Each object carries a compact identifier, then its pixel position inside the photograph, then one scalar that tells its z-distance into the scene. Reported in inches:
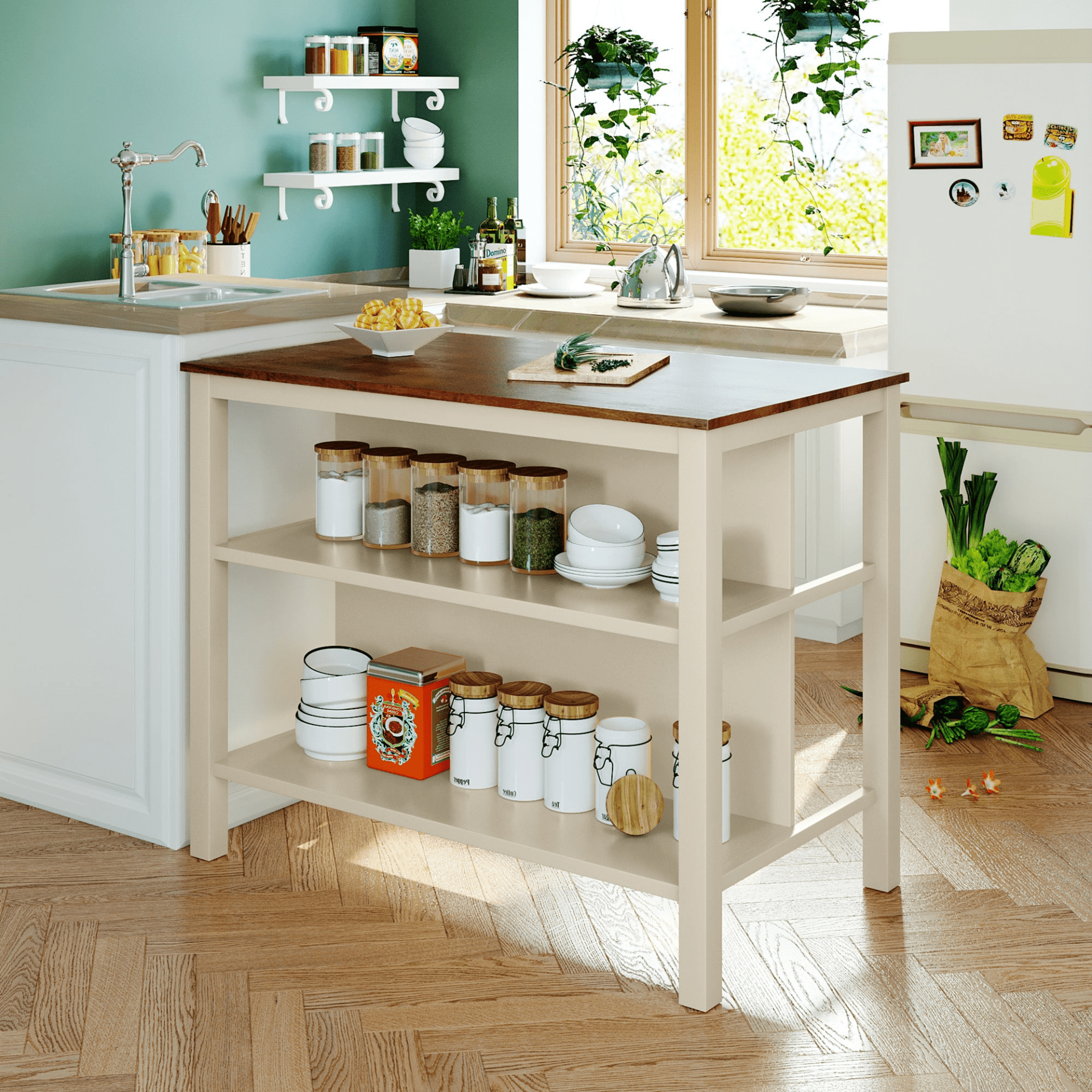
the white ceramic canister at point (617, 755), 102.5
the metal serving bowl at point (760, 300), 173.3
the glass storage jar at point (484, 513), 106.9
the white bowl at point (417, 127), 214.4
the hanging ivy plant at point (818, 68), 181.3
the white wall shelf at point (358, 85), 195.3
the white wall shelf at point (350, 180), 198.5
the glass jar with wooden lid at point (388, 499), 112.6
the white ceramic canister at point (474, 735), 109.4
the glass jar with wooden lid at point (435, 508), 109.7
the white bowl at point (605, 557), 100.9
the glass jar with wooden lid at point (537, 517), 105.0
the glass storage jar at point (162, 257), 169.3
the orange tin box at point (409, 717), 113.0
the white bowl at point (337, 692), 117.3
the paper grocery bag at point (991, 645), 147.6
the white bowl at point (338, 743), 116.3
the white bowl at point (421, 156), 215.5
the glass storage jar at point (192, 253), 172.2
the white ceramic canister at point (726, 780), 99.7
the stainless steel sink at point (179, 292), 126.8
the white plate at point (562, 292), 197.0
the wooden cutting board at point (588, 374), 100.7
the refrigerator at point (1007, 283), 143.3
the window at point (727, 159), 191.2
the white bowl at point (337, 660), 120.1
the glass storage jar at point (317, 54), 198.1
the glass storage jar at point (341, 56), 199.9
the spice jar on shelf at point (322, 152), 201.3
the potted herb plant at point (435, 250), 210.1
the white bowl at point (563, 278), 196.5
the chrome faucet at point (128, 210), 122.2
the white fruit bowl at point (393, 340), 111.2
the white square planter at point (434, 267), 209.8
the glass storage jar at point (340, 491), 114.3
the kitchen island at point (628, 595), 91.8
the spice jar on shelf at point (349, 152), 203.8
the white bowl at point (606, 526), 103.0
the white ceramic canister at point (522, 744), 106.9
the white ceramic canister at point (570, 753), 104.7
